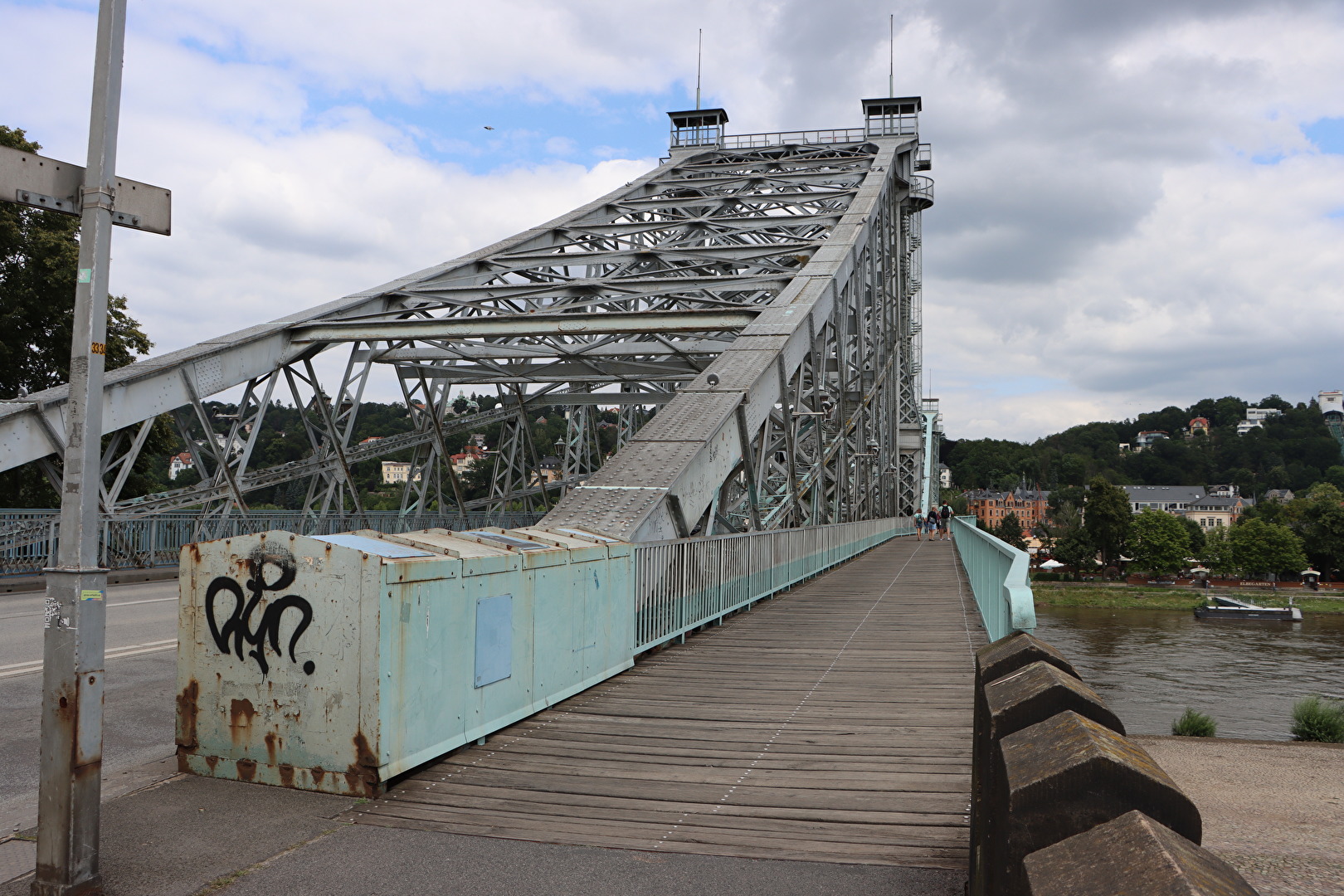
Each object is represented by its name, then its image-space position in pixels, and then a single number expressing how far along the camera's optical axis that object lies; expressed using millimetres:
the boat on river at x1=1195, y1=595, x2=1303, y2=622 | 65938
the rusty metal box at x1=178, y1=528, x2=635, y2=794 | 5293
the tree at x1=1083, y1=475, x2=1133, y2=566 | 96812
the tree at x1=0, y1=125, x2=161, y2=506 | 25391
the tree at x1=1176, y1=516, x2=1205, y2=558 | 112688
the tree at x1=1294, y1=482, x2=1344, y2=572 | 93625
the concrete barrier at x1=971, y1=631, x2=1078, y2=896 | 2988
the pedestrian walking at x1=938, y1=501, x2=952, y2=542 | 41625
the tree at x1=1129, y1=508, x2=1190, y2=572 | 98500
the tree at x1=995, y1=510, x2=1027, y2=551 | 144000
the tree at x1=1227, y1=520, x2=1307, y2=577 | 94500
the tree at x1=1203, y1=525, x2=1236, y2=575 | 100250
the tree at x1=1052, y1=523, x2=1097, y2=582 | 98562
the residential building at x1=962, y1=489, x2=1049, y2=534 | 185875
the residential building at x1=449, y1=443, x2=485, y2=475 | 75438
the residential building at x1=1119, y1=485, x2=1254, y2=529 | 157625
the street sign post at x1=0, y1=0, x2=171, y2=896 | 3996
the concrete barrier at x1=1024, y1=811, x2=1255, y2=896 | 1622
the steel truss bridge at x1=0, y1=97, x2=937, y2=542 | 12656
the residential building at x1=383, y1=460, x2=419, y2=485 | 148875
